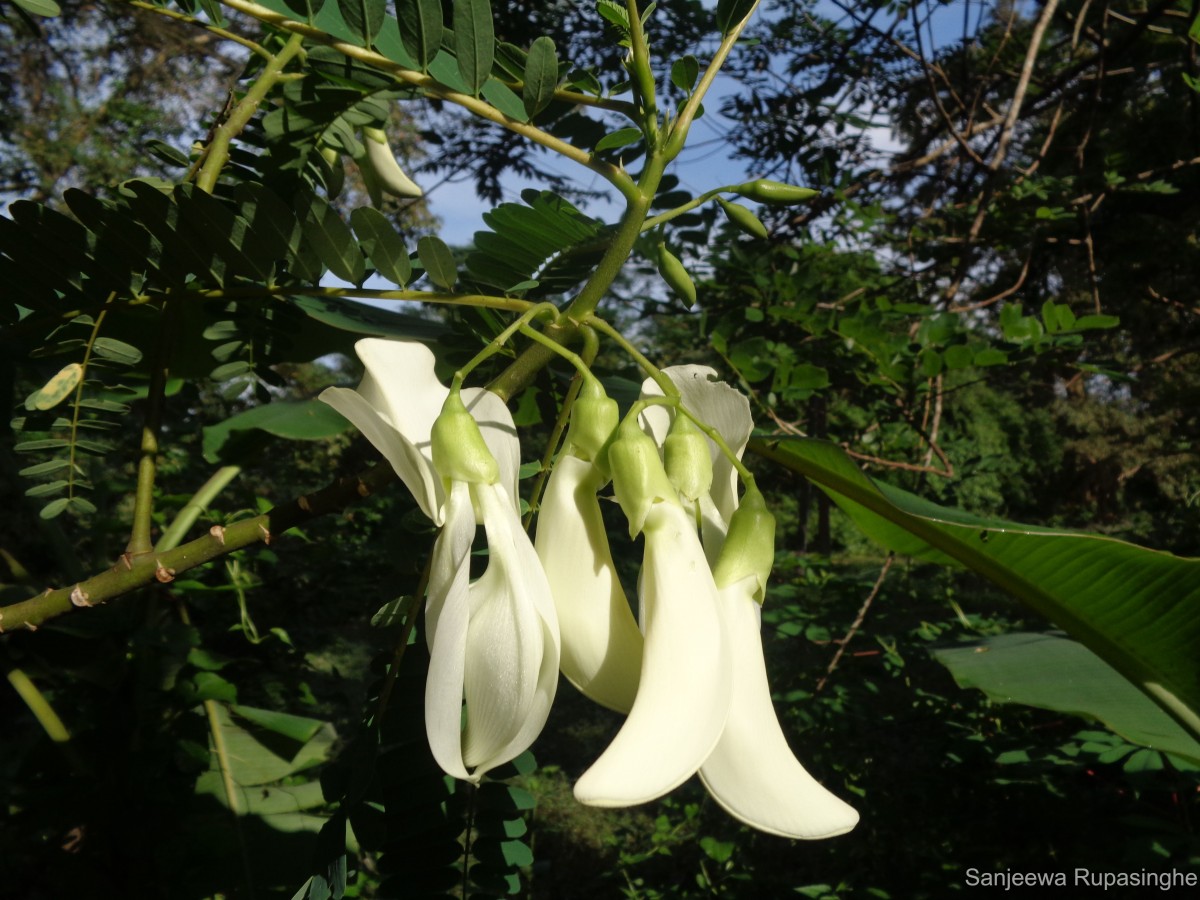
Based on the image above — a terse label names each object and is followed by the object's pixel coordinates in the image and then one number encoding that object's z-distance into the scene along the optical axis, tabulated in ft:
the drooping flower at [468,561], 1.20
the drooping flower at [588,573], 1.32
